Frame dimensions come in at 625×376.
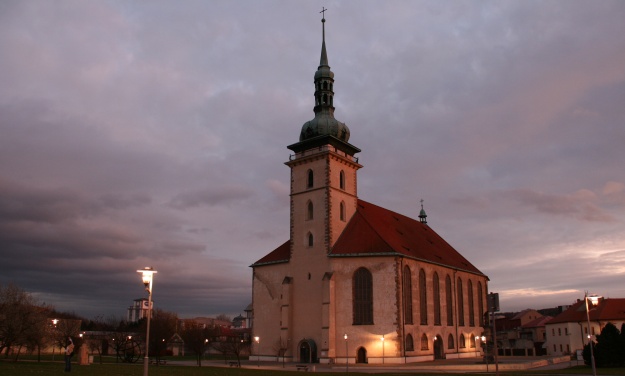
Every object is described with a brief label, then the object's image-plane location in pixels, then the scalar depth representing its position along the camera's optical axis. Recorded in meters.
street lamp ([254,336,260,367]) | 59.94
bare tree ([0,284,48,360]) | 47.97
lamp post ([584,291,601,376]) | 27.37
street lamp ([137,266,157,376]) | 20.84
